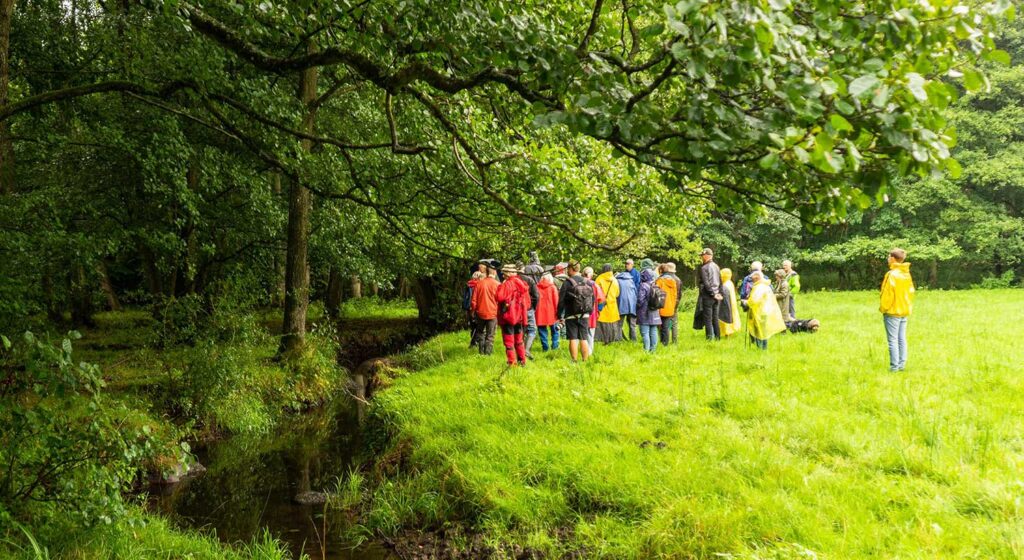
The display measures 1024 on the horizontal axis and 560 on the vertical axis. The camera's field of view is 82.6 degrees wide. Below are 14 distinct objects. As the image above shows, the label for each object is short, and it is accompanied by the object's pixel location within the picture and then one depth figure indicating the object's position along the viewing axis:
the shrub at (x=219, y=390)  9.25
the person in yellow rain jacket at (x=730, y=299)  12.97
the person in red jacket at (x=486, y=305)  12.34
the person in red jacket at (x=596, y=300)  11.23
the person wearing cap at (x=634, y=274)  13.71
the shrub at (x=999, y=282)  28.33
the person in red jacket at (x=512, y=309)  10.85
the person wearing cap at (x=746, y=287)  14.09
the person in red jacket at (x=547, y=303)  12.50
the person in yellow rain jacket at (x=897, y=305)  9.02
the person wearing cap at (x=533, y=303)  12.45
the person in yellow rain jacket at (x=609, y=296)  12.94
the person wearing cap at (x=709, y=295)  12.47
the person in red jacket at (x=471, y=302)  12.93
